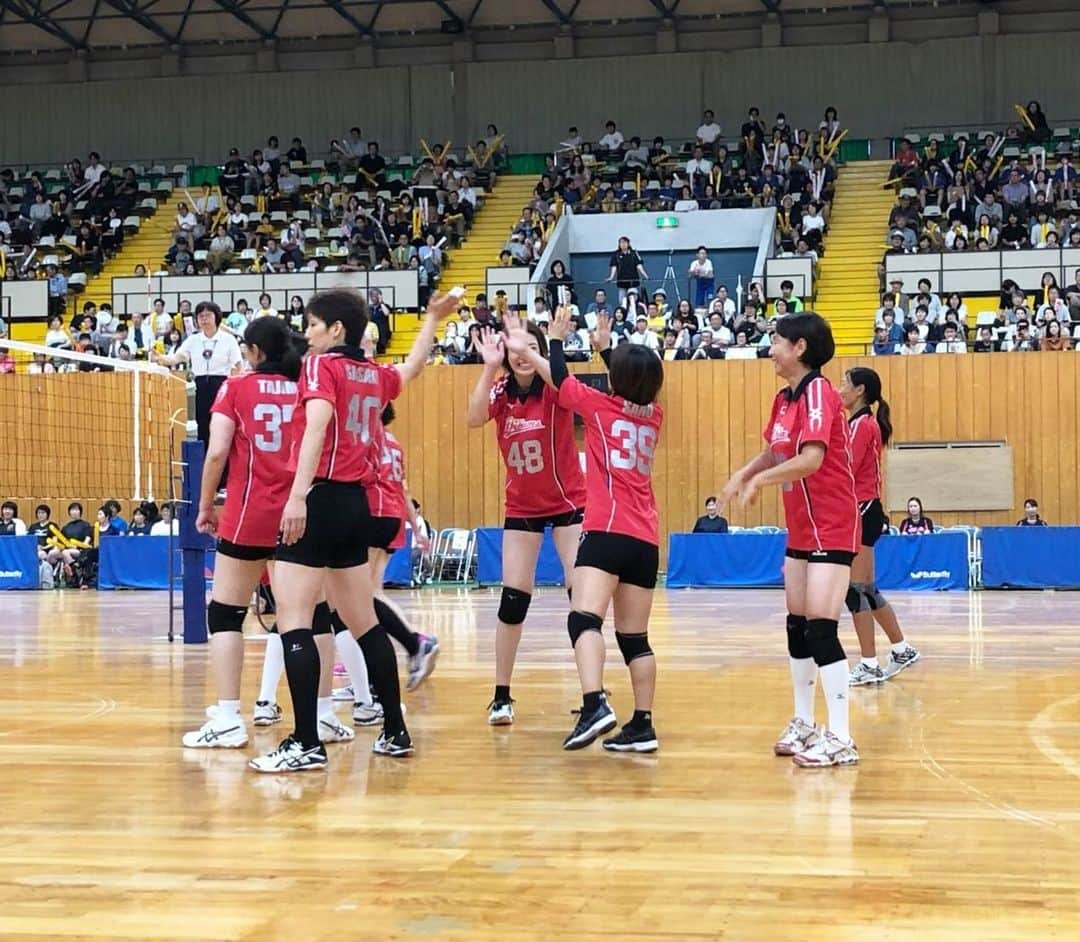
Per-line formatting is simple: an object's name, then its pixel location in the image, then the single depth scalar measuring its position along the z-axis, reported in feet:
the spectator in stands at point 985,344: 77.46
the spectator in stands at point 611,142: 108.47
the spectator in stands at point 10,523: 76.74
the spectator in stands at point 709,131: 108.58
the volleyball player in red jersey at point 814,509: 20.21
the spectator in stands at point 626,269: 86.74
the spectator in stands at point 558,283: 84.64
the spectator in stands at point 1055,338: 76.59
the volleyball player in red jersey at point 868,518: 27.45
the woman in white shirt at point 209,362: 34.96
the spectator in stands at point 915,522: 71.51
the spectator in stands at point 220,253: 97.09
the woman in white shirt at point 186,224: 100.68
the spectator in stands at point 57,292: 96.43
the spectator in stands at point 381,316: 83.15
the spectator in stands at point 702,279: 84.99
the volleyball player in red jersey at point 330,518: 19.48
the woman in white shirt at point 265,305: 84.99
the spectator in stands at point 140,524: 75.87
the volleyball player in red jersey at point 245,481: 21.67
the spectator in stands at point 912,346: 78.18
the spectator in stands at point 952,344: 77.51
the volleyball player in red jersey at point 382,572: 25.59
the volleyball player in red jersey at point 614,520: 21.12
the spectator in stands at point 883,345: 78.59
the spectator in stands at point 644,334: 76.89
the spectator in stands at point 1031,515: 72.02
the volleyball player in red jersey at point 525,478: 24.40
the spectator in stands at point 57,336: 84.89
